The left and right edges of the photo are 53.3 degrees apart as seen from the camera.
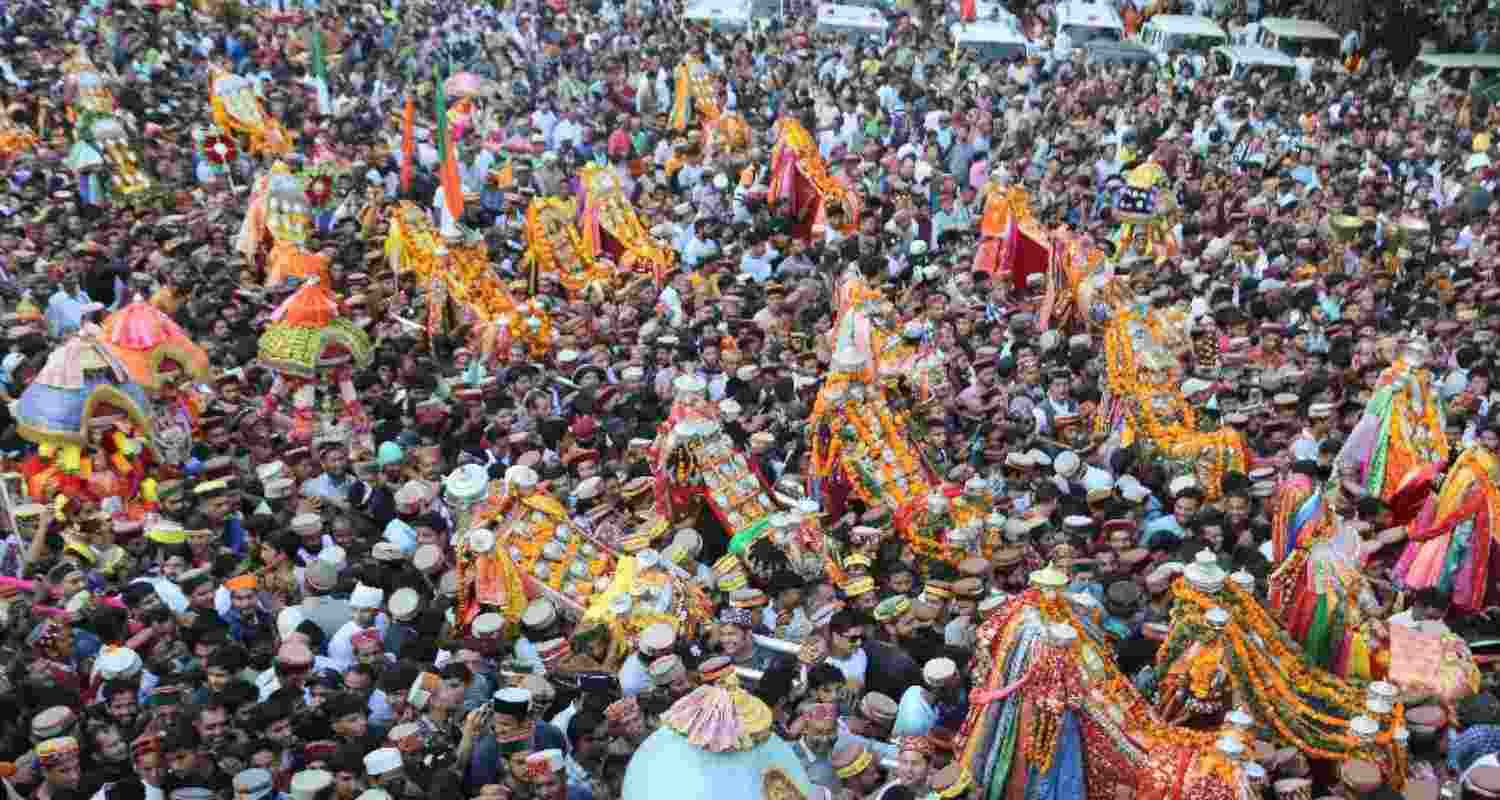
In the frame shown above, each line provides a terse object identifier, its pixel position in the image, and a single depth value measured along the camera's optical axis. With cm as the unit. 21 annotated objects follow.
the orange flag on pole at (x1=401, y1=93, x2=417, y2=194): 1310
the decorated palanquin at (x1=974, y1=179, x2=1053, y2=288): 1134
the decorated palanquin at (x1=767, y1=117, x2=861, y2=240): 1273
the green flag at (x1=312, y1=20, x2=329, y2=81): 1614
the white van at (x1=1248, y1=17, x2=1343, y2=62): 1977
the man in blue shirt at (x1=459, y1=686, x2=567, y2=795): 551
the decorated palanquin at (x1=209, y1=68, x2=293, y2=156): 1416
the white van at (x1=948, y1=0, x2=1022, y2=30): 2052
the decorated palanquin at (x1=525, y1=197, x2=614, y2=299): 1125
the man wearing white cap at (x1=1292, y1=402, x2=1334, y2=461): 824
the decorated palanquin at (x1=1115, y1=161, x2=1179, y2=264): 1166
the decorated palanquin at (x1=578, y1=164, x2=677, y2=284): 1152
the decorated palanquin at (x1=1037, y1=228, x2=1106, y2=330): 1043
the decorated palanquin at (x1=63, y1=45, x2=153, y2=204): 1246
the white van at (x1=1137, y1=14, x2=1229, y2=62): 1973
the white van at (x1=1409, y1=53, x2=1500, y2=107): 1877
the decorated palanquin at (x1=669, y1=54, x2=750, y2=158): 1577
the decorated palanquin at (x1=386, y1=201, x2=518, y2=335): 1009
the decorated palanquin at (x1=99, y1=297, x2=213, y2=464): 832
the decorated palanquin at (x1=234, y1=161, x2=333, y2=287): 1120
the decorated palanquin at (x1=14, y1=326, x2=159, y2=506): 765
